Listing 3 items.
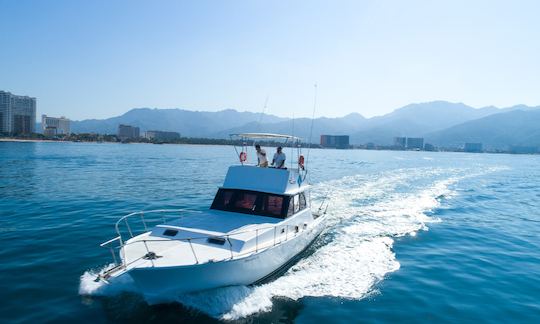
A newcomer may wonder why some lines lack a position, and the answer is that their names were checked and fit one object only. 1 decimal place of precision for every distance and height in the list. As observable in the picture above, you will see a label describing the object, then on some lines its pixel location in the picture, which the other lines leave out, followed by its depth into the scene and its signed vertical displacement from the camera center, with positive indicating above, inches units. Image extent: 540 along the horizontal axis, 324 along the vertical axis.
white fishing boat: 350.9 -123.7
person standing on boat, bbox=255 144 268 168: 619.8 -22.7
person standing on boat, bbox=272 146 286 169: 623.2 -24.2
